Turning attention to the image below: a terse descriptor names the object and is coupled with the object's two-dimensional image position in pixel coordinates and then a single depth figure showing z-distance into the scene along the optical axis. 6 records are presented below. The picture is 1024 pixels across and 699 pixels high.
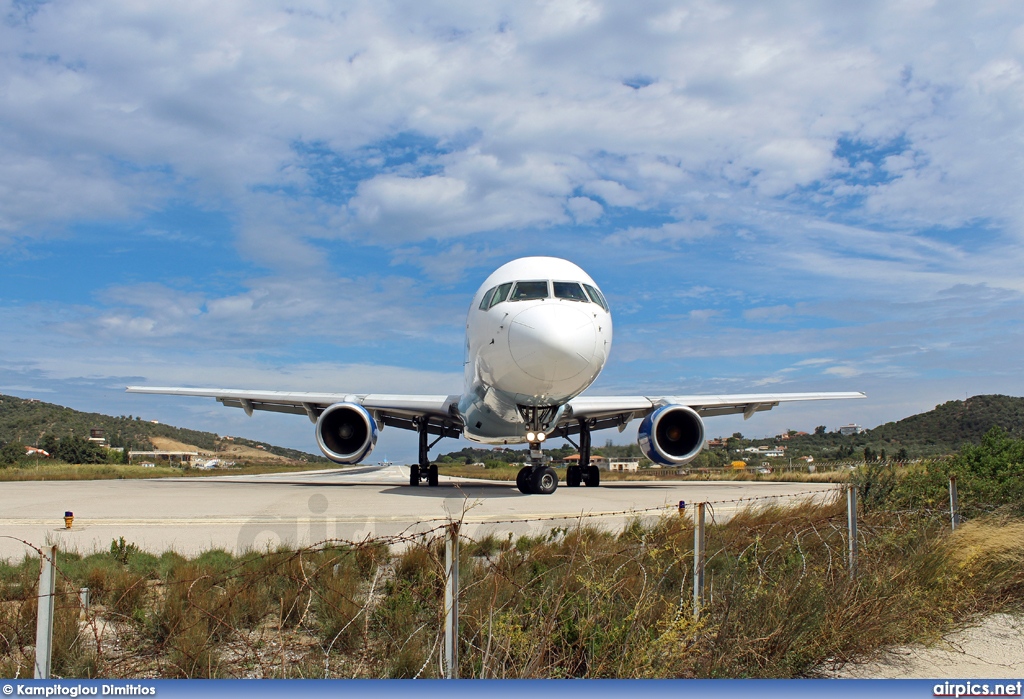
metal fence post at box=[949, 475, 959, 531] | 7.74
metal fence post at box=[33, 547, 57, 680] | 3.21
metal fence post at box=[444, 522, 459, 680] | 3.46
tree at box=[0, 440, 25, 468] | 35.93
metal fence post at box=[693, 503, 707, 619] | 4.68
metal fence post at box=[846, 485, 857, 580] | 5.78
